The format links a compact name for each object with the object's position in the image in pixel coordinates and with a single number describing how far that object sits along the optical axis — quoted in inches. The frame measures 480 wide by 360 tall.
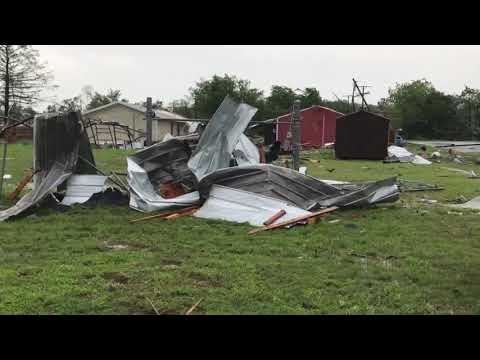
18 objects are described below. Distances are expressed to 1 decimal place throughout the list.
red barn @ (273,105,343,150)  1612.9
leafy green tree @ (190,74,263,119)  2094.0
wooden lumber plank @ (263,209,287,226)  294.9
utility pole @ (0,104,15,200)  354.8
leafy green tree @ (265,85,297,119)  2172.2
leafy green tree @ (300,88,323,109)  2297.0
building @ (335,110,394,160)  1054.4
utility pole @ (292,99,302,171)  412.5
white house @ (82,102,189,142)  2042.3
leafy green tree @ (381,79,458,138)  2306.8
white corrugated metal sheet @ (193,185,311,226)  307.1
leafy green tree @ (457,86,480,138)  2241.1
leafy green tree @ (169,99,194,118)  2395.3
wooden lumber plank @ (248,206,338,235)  279.7
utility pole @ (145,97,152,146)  401.3
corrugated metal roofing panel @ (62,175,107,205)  352.5
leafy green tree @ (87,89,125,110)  2903.5
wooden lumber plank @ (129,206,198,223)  310.3
